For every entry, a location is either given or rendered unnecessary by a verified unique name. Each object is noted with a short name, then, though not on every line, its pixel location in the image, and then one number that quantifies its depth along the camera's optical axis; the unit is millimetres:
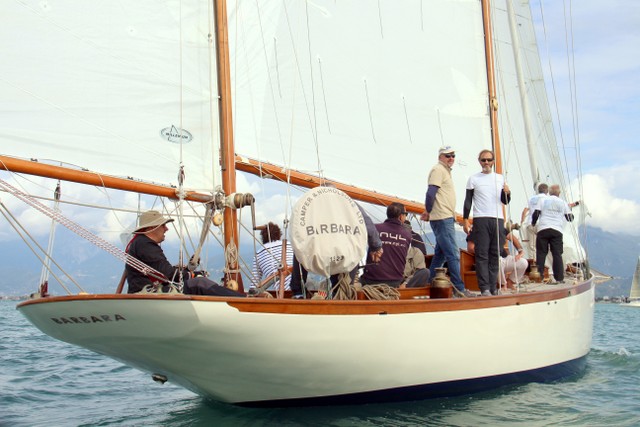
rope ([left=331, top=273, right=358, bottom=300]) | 6258
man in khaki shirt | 7547
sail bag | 6086
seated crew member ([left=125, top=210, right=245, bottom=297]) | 6625
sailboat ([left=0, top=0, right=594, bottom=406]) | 5855
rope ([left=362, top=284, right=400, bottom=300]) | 6430
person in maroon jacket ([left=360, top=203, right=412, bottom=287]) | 7184
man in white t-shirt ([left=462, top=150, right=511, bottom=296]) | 7574
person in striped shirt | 7648
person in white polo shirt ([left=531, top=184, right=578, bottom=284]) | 9609
